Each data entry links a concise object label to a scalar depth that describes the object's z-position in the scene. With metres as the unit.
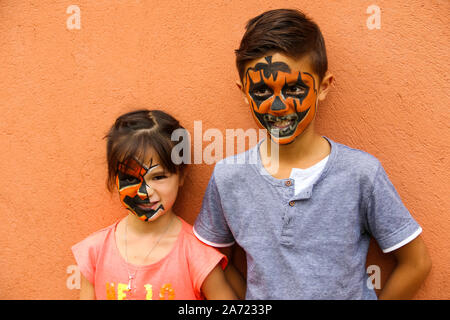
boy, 1.60
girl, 1.76
